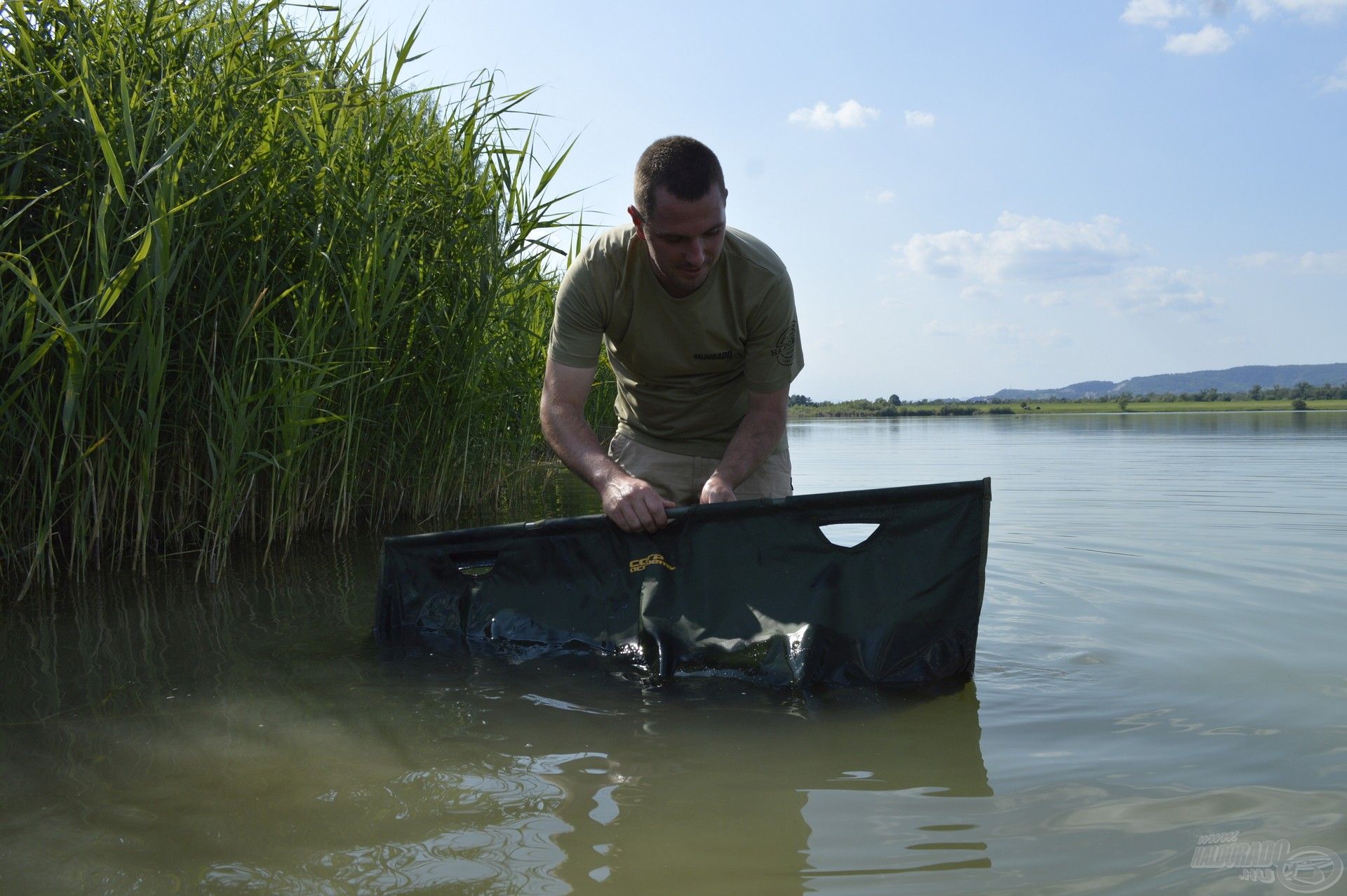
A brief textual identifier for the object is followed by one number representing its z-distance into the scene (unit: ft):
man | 10.58
